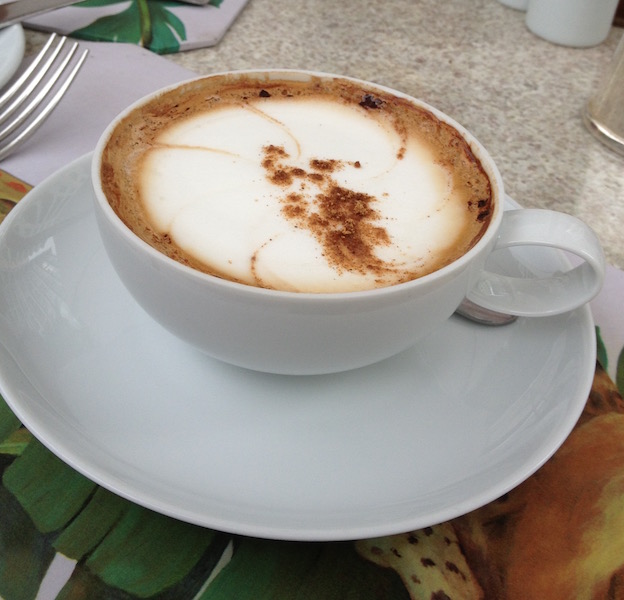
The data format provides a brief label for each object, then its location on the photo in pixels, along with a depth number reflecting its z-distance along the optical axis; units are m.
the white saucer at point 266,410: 0.19
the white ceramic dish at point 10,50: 0.34
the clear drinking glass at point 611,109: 0.37
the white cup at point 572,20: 0.44
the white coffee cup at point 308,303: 0.20
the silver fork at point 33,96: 0.32
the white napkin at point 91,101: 0.32
